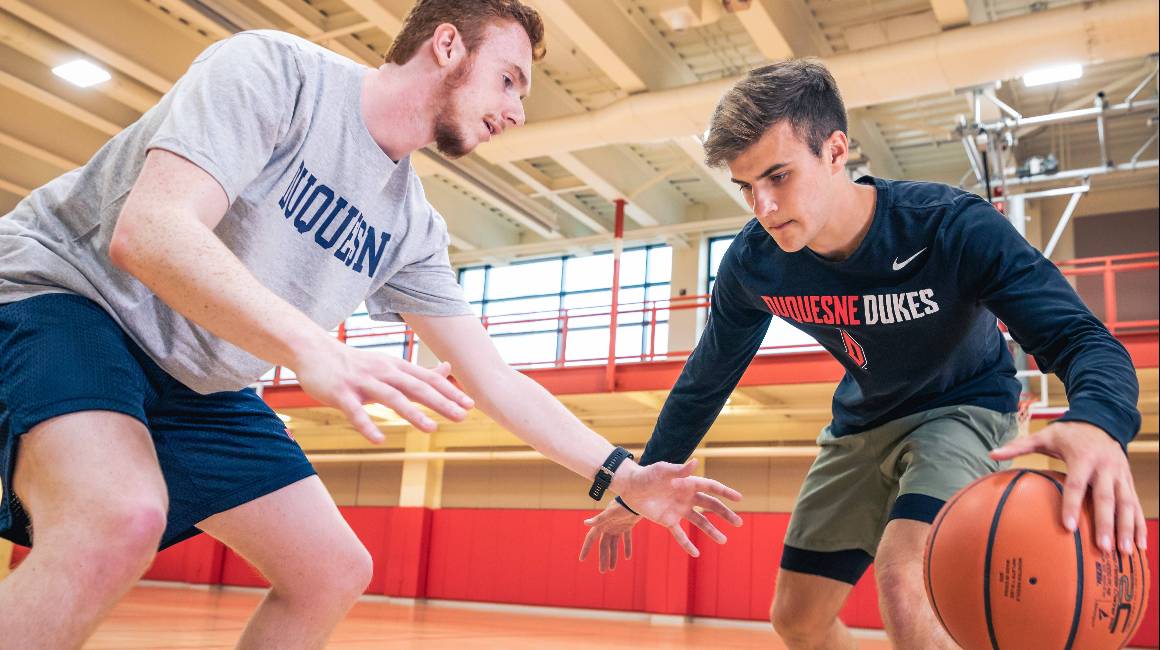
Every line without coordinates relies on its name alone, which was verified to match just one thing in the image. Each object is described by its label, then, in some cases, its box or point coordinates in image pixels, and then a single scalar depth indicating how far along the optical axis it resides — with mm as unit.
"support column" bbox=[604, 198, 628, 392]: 13781
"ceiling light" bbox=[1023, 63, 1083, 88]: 11106
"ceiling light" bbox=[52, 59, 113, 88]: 11195
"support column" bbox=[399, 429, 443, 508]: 17858
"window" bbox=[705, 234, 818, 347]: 16625
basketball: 2264
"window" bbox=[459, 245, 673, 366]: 18406
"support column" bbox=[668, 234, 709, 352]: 17625
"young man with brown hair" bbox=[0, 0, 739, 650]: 1752
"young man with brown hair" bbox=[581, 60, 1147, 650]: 2822
